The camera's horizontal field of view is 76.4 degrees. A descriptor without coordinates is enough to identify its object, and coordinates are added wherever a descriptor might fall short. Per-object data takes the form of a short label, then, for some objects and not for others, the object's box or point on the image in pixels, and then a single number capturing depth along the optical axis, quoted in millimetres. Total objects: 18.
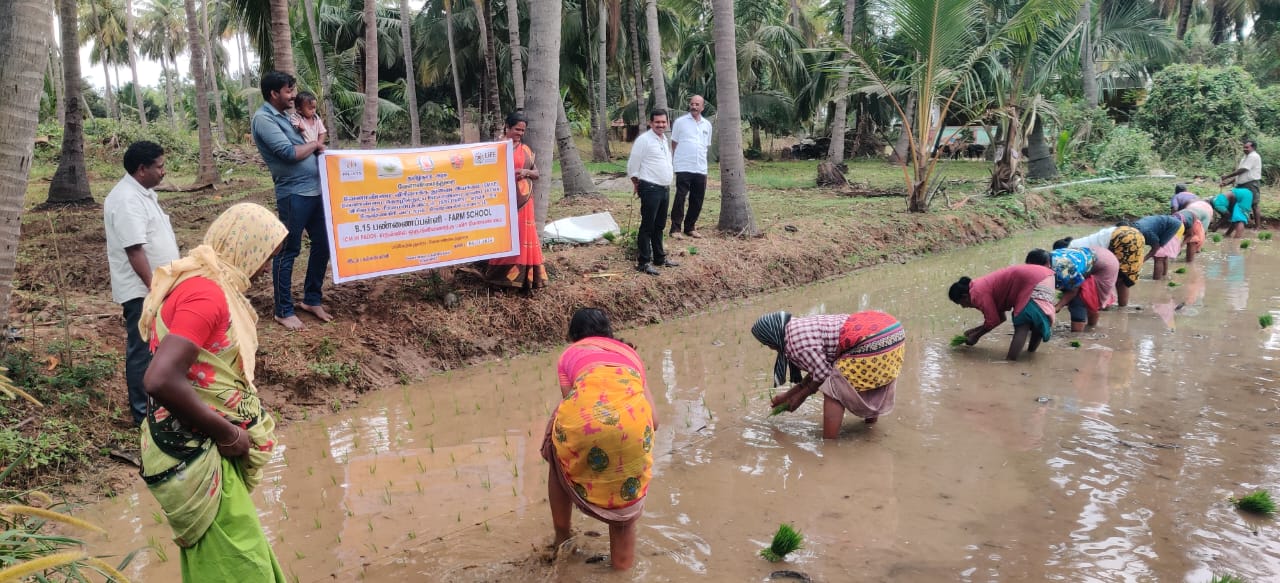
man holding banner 6230
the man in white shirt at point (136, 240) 4324
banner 6680
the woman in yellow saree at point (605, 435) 3422
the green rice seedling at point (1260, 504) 4234
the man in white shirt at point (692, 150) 9953
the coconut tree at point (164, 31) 46369
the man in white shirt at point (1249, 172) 13617
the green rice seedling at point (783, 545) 3857
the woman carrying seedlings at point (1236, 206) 13836
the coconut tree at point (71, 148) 11977
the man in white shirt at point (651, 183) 9000
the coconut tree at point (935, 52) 12797
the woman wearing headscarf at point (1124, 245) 8781
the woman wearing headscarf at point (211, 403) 2523
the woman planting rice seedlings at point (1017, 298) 6941
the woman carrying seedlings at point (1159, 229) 10016
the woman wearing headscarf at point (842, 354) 5215
